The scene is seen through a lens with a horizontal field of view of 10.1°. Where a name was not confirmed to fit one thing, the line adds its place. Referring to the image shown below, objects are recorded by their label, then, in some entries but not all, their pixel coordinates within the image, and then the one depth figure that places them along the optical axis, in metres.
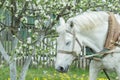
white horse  8.20
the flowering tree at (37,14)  10.34
